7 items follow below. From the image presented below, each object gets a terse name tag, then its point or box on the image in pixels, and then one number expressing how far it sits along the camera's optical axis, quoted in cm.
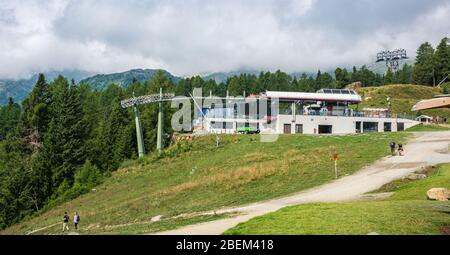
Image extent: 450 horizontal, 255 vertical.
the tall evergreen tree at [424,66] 14988
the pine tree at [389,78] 16050
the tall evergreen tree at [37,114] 9144
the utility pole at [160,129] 7600
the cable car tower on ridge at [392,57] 17442
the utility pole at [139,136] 7919
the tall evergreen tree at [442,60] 14475
